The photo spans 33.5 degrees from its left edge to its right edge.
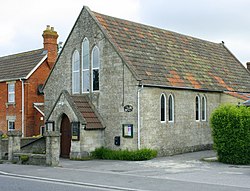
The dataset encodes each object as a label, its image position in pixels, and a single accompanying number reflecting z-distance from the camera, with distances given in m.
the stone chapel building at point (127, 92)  22.88
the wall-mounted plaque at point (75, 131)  22.78
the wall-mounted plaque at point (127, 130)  22.58
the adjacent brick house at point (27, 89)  33.06
